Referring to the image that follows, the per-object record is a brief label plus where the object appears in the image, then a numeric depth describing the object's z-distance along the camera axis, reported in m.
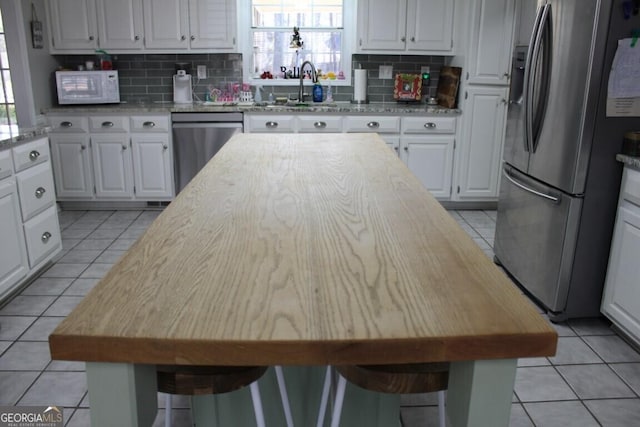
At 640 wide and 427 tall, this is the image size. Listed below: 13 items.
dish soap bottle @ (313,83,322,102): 5.04
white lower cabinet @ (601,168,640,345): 2.50
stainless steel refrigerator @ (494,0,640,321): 2.54
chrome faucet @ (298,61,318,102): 4.98
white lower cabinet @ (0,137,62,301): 2.90
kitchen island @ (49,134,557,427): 0.93
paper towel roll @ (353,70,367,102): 5.01
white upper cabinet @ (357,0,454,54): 4.70
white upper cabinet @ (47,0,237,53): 4.65
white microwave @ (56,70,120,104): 4.67
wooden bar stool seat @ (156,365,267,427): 1.16
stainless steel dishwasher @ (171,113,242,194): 4.61
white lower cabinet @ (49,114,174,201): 4.60
